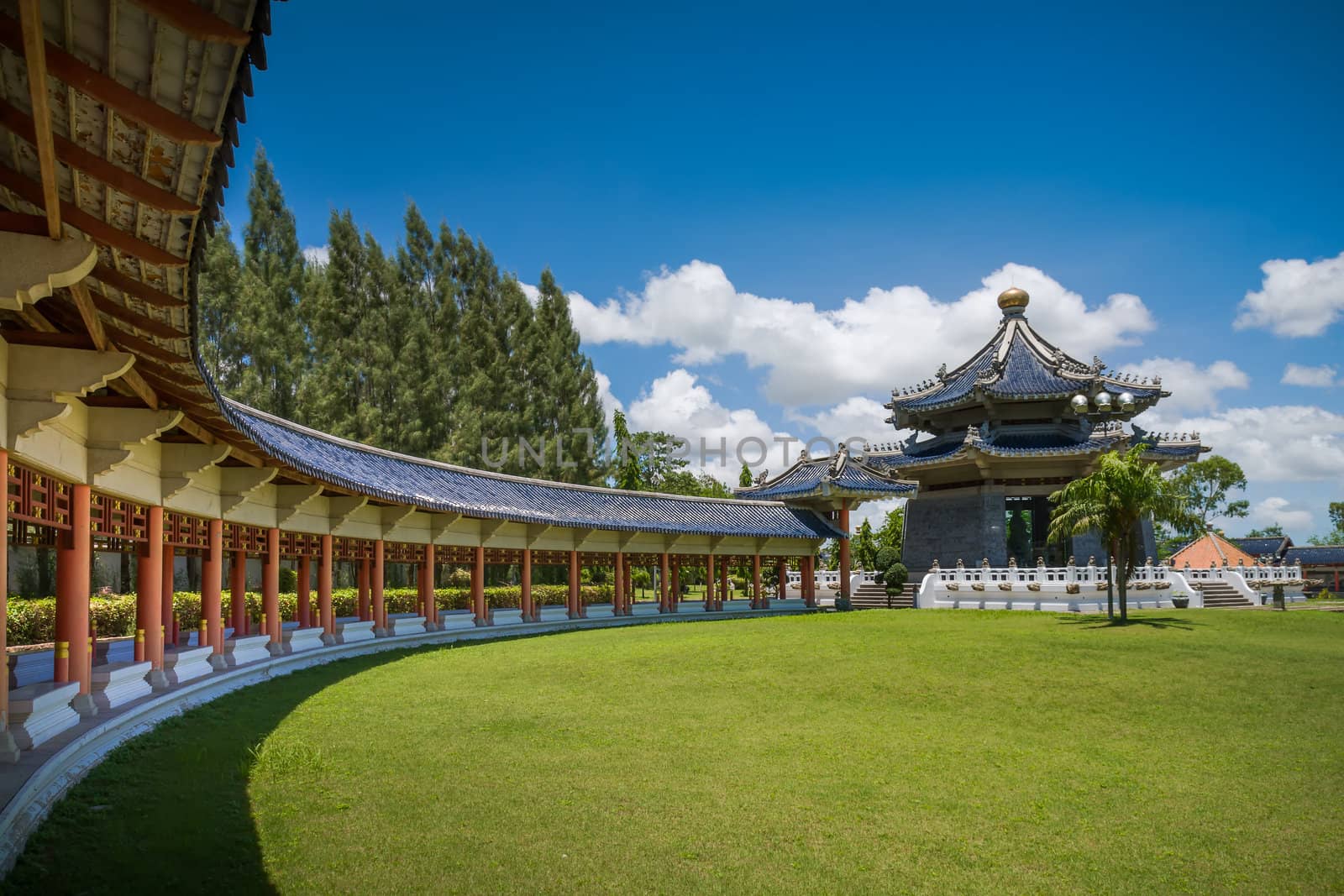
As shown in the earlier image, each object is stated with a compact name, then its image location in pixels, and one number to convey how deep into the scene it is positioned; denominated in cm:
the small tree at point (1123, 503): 2339
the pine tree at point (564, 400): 4819
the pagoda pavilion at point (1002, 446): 3694
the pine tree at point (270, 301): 3541
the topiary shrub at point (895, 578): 3656
